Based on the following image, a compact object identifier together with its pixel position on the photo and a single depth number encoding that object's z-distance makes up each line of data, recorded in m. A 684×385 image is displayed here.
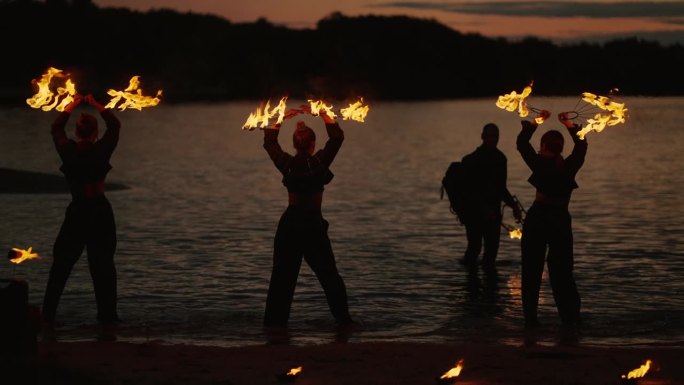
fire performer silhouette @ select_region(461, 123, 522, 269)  16.52
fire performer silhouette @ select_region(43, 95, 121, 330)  11.78
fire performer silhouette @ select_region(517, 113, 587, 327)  11.89
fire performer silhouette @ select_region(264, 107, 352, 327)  11.94
